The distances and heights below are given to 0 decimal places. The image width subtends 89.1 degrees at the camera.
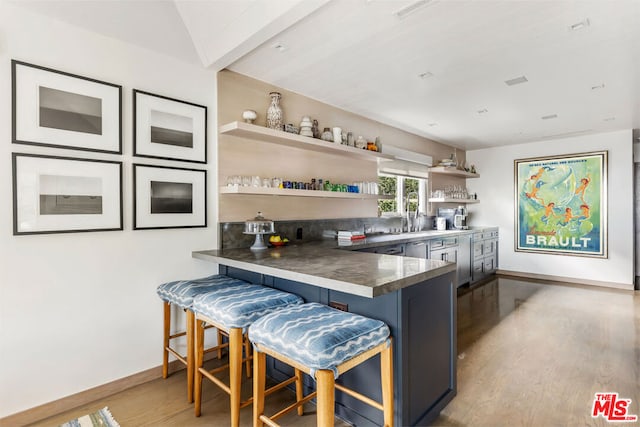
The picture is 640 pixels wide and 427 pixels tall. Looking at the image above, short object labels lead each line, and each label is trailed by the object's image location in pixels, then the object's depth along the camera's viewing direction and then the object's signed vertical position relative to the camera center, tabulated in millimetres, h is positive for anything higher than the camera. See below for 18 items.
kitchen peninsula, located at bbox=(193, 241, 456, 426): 1584 -517
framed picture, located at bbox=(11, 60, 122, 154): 1829 +636
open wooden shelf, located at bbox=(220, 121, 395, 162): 2588 +673
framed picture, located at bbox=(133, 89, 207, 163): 2270 +636
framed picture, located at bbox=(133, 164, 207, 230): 2268 +126
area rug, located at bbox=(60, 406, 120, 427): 1830 -1185
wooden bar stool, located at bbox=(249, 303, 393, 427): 1259 -558
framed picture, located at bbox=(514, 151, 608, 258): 5051 +118
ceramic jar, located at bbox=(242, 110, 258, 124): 2758 +838
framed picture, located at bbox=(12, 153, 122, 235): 1834 +123
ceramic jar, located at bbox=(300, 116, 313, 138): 3139 +835
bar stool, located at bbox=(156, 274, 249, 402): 1986 -544
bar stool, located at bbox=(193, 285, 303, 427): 1632 -528
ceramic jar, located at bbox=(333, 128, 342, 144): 3471 +834
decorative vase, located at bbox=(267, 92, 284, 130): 2947 +885
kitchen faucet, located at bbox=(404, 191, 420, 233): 4842 +39
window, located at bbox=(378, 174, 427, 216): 4641 +317
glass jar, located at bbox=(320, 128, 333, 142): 3381 +803
